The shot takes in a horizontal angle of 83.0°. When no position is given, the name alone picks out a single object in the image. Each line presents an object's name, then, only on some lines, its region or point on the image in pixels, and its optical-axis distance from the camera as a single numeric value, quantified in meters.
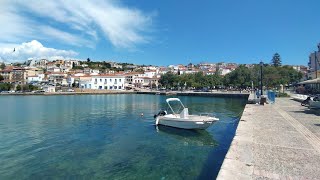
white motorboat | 13.64
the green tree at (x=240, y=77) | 63.49
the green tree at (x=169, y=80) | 82.21
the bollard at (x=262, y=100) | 22.67
